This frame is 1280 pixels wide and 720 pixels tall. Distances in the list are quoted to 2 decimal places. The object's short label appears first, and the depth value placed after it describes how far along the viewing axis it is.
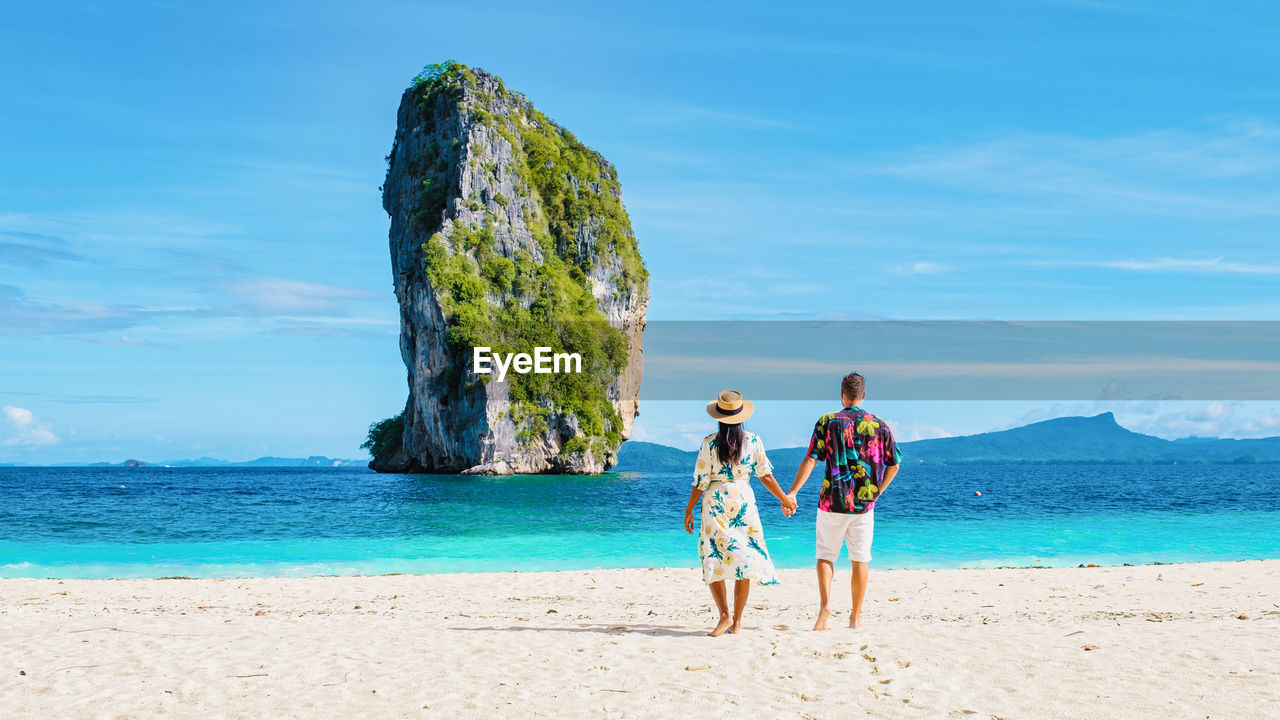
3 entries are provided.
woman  6.46
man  6.48
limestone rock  56.31
